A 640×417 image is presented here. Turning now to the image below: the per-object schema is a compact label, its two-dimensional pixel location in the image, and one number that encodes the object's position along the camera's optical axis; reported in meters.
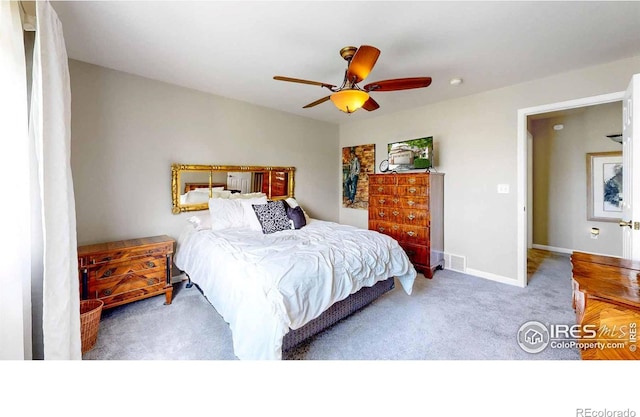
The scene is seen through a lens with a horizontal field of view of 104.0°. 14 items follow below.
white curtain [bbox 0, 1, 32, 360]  1.23
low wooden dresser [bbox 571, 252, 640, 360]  1.01
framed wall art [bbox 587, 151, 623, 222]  3.66
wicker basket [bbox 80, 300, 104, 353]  1.76
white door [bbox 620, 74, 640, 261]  1.57
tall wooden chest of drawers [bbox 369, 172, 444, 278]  3.24
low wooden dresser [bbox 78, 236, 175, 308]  2.06
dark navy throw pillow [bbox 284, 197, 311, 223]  3.55
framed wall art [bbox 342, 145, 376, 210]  4.44
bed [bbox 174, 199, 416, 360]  1.44
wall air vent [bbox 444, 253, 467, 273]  3.41
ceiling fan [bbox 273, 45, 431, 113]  1.70
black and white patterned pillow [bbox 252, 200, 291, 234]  2.90
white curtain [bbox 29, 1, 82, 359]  1.37
